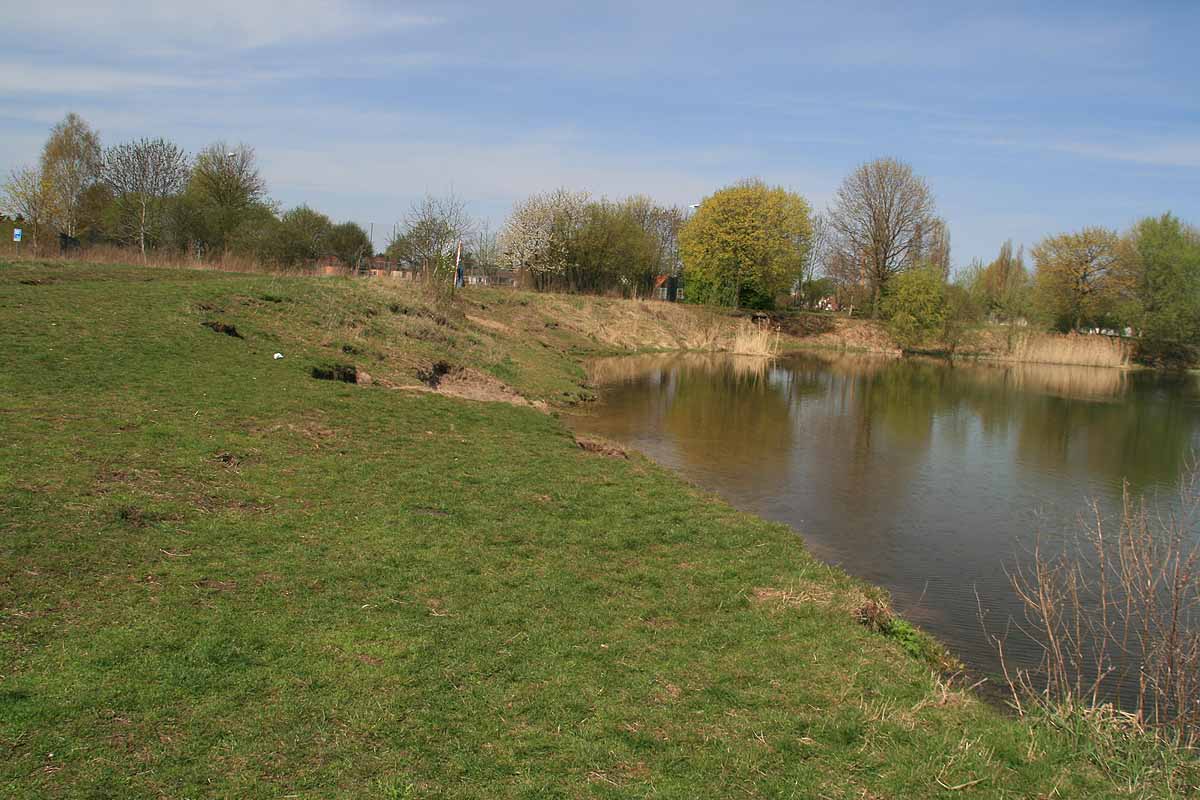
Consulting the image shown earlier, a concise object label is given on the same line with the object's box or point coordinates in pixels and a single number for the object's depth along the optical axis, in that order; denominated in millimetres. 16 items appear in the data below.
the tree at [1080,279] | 56594
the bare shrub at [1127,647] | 5492
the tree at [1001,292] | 59438
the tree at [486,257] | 58250
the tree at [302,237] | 36469
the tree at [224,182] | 44656
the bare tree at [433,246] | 27750
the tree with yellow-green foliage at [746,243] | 56750
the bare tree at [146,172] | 43719
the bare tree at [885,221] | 59031
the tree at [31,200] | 35812
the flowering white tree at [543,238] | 54719
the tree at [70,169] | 40281
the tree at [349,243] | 43875
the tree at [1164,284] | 53250
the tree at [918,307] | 53906
